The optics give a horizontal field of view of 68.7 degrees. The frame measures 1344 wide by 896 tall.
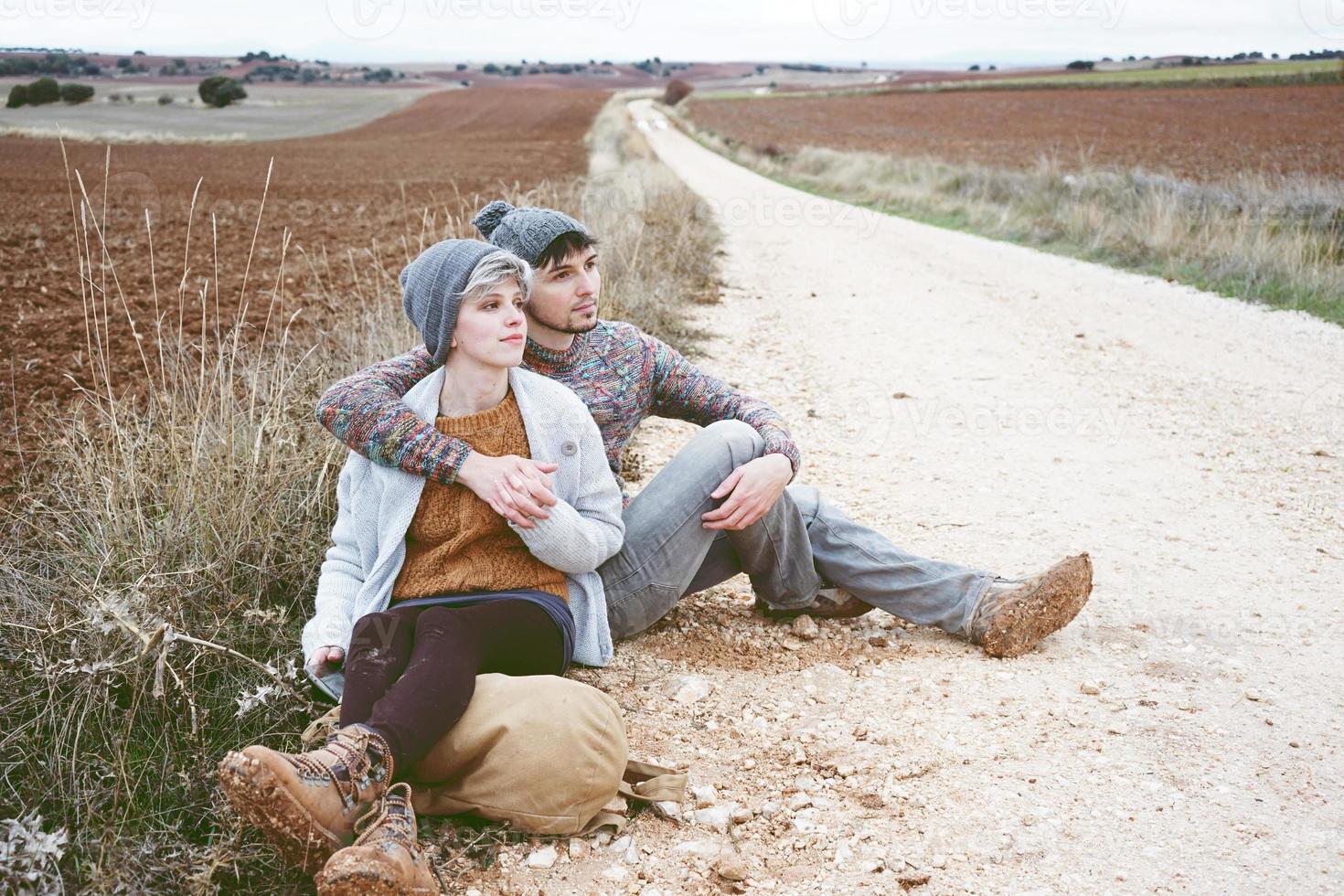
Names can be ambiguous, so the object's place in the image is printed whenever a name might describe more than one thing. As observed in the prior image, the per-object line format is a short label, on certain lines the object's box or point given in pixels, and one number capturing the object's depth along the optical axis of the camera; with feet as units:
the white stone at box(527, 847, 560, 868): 7.07
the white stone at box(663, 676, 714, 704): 9.31
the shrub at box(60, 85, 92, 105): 137.28
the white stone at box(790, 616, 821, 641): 10.50
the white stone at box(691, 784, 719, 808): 7.79
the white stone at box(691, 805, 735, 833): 7.55
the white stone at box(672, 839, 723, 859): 7.23
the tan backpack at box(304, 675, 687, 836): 6.95
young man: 8.08
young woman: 6.74
